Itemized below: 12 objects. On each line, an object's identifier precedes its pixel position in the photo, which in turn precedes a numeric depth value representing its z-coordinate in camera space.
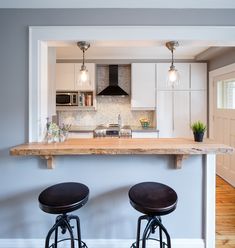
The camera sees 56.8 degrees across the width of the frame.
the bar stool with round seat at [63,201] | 1.54
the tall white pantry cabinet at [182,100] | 4.45
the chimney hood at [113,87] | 4.41
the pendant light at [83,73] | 2.16
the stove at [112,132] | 4.03
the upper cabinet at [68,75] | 4.45
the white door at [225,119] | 3.86
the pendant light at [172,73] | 2.15
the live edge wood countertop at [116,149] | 1.75
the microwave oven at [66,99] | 4.39
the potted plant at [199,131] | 2.08
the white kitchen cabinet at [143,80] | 4.44
